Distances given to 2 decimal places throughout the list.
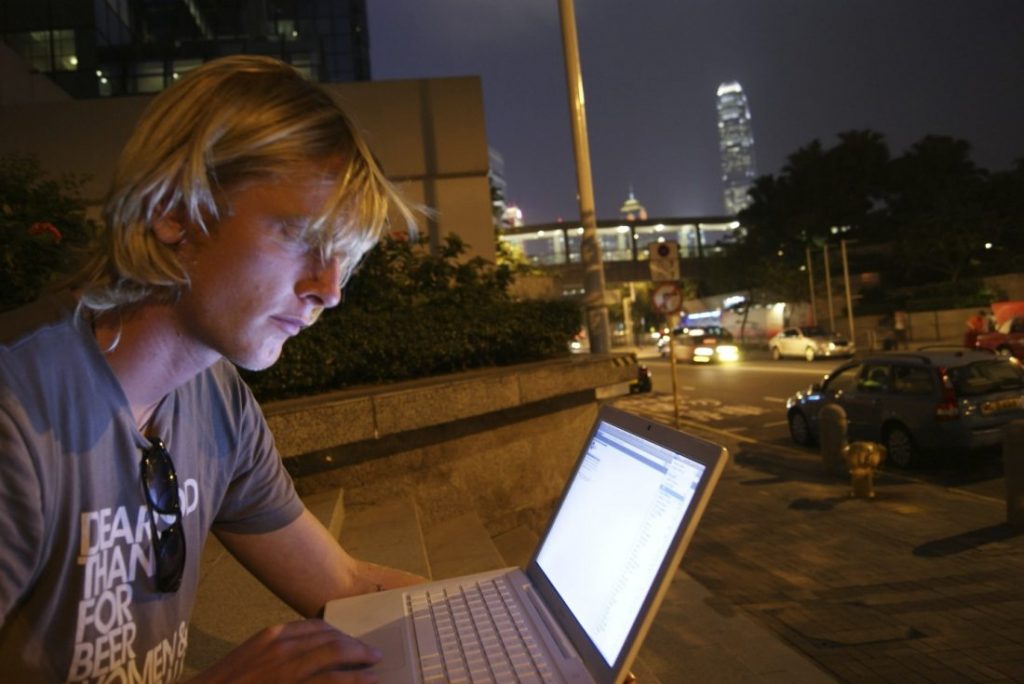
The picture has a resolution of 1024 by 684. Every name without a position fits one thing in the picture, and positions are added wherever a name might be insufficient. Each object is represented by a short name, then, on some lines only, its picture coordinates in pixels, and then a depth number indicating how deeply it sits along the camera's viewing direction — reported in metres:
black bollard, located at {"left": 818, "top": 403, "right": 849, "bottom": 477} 9.43
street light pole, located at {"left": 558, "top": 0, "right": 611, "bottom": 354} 8.96
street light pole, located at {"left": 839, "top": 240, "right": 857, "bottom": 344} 39.47
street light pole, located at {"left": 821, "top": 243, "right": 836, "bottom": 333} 43.55
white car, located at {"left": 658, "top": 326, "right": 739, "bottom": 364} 35.59
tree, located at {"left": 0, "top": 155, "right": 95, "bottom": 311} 4.08
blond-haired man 1.15
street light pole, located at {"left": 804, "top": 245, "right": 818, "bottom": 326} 44.31
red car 20.81
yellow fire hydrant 8.01
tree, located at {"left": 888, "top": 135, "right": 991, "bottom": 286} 43.22
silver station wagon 9.21
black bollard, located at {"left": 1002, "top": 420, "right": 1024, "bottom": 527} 6.57
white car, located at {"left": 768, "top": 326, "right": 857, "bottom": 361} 31.59
